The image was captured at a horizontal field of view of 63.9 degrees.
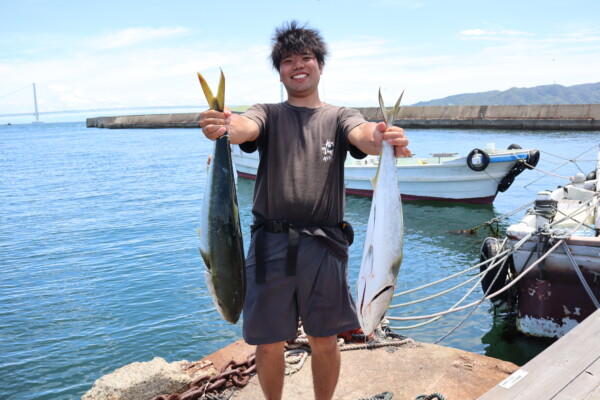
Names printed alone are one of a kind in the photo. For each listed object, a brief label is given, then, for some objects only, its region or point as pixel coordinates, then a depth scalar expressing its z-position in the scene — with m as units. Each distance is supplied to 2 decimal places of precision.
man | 2.76
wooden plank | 2.51
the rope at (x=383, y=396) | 3.50
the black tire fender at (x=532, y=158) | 14.59
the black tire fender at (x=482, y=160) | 14.76
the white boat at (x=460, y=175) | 14.91
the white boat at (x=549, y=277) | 5.43
